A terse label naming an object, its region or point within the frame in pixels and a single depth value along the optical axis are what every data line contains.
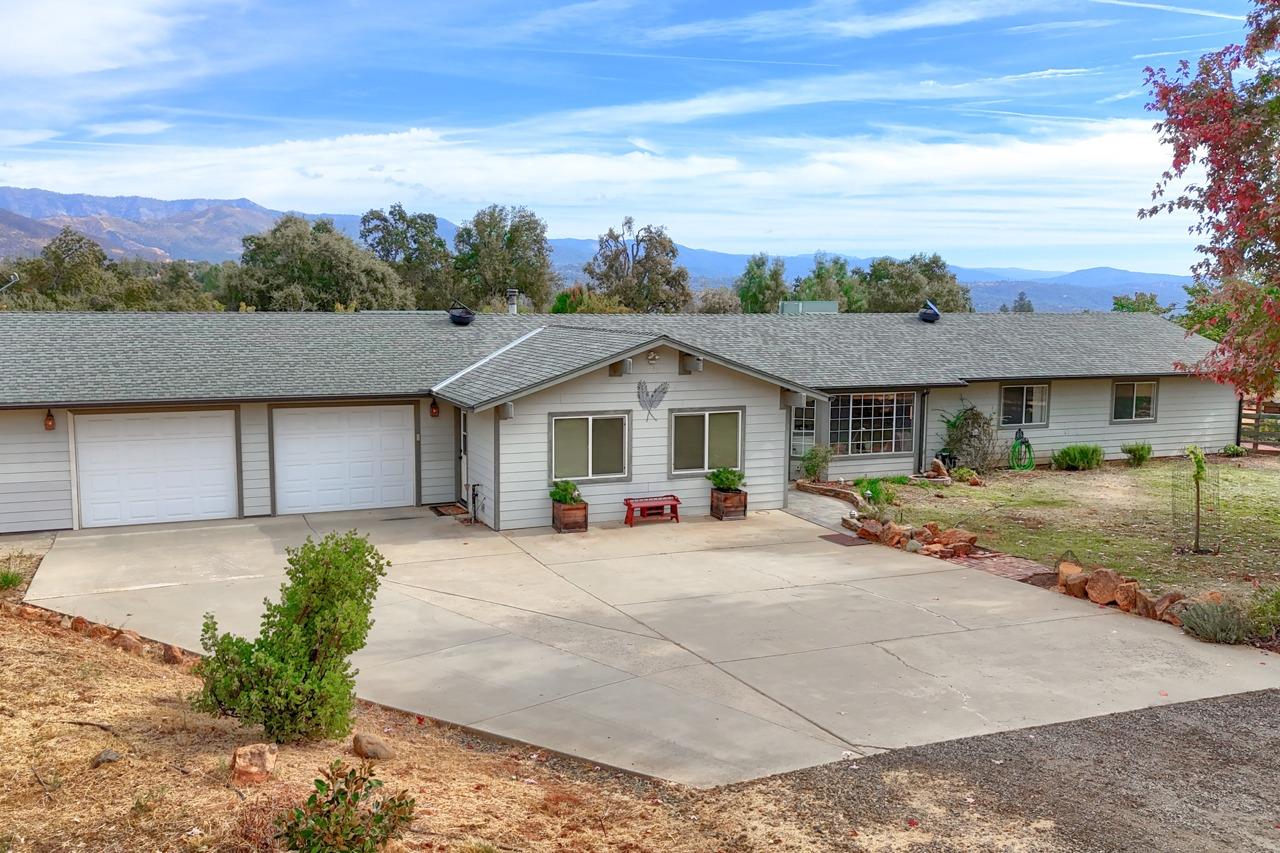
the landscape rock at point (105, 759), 6.09
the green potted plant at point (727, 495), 17.61
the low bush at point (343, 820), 4.93
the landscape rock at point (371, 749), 7.00
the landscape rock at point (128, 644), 9.66
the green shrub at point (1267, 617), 10.89
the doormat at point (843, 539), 15.98
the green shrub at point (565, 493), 16.53
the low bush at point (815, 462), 21.02
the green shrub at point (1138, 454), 24.45
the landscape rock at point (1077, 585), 12.59
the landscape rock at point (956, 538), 15.20
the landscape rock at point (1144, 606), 11.78
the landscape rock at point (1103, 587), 12.25
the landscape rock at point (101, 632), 10.01
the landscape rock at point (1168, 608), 11.55
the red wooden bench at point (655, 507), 17.05
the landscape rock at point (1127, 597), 12.06
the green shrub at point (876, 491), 18.97
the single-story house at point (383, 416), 16.33
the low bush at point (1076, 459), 23.70
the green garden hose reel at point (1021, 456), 23.55
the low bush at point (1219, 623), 10.76
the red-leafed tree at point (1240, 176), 12.98
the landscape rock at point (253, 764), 5.95
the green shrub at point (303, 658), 6.68
